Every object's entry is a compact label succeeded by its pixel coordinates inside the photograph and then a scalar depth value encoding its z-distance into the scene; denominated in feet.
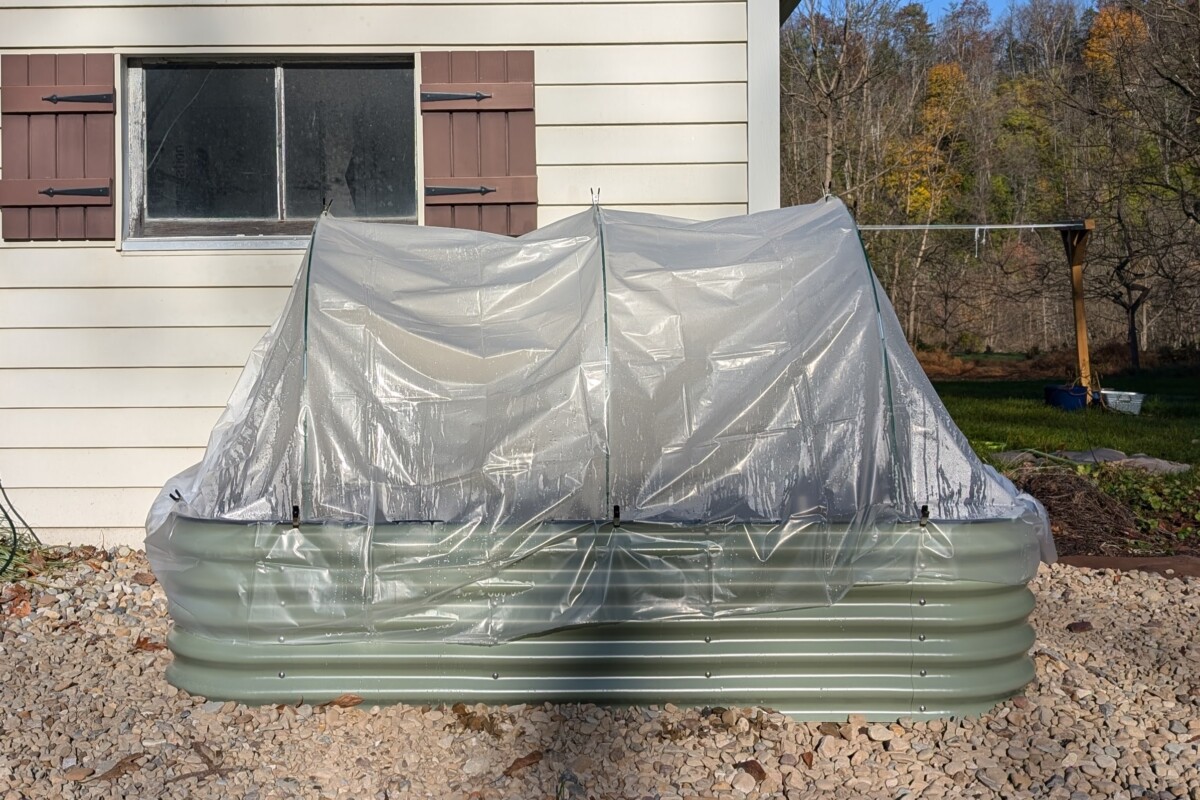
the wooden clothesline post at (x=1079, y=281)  38.93
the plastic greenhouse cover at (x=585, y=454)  10.64
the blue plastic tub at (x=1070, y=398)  40.57
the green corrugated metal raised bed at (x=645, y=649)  10.68
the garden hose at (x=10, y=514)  17.33
